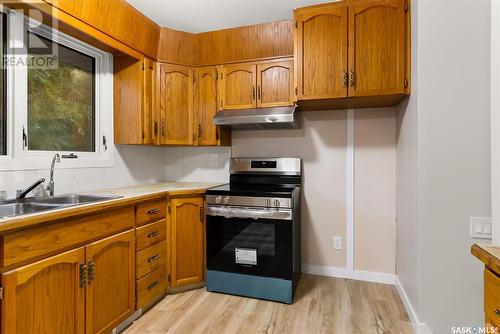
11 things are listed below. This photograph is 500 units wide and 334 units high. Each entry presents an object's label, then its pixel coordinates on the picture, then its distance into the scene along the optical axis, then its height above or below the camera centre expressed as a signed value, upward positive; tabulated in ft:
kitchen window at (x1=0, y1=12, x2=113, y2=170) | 5.64 +1.66
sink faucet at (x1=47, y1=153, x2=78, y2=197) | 5.90 -0.28
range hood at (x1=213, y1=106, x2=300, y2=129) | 7.33 +1.36
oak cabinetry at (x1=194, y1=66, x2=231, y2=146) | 8.72 +1.95
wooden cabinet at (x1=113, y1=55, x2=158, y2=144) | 7.80 +1.90
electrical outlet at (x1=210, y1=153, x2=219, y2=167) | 9.80 +0.23
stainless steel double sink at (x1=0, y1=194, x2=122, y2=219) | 5.06 -0.77
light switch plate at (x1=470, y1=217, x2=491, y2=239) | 5.17 -1.20
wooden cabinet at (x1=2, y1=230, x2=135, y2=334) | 3.90 -2.15
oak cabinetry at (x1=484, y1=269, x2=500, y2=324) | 2.59 -1.33
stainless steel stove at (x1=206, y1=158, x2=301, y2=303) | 6.88 -2.04
